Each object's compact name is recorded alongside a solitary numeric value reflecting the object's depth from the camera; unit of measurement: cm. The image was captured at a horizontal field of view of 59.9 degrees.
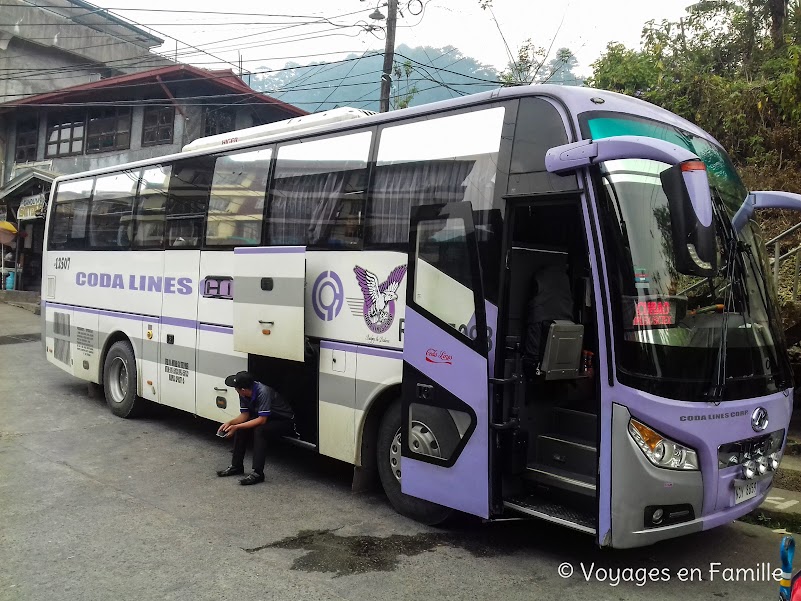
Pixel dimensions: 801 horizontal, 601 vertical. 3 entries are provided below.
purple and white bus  429
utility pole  1505
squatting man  664
